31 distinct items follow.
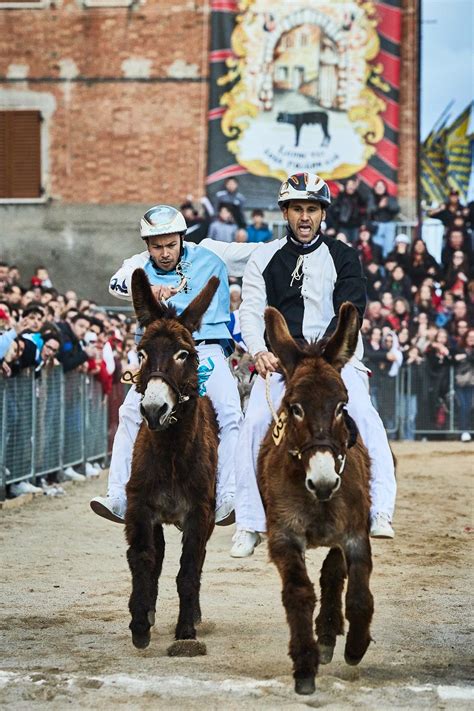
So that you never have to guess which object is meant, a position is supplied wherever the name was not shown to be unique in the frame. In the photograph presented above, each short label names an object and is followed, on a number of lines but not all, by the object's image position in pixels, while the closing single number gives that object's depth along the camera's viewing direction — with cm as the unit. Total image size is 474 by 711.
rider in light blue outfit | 978
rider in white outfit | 870
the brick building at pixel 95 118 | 3750
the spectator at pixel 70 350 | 1928
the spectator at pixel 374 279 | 2944
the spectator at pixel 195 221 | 3129
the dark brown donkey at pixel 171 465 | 891
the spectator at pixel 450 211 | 3025
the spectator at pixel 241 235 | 2923
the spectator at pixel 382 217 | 3117
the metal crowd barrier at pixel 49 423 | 1655
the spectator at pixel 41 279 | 2632
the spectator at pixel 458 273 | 2955
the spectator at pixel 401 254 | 2966
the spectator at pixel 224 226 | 3078
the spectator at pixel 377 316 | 2848
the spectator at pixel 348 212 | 3067
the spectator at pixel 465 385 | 2734
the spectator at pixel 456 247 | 2978
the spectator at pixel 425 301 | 2925
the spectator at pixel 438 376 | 2762
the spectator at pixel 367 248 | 2999
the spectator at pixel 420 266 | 2953
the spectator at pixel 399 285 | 2938
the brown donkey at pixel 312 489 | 755
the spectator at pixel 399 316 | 2848
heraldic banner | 3581
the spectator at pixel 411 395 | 2781
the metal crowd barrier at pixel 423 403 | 2762
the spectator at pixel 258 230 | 3055
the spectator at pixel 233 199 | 3184
